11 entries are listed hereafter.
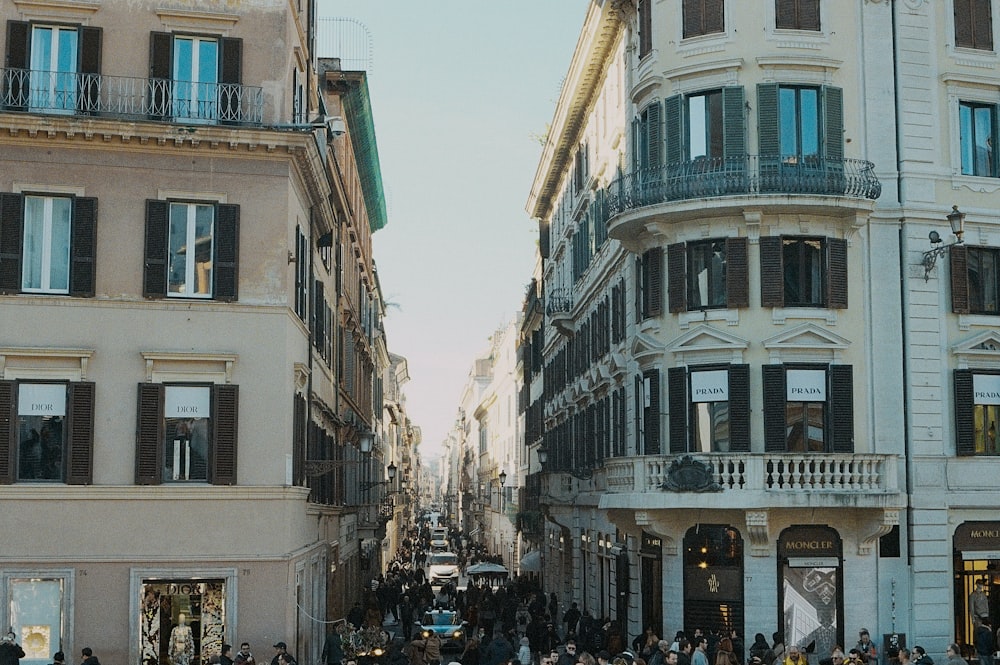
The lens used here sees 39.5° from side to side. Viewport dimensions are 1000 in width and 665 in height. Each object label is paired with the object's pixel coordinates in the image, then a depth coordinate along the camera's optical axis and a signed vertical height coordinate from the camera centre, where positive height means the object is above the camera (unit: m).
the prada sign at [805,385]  33.59 +2.33
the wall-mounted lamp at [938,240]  33.34 +5.88
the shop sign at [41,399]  28.36 +1.67
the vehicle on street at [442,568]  79.31 -5.02
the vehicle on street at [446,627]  40.84 -4.35
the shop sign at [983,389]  34.44 +2.28
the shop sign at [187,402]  28.86 +1.64
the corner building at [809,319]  33.47 +3.98
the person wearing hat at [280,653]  26.62 -3.32
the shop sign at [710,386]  33.87 +2.32
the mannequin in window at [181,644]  28.58 -3.33
